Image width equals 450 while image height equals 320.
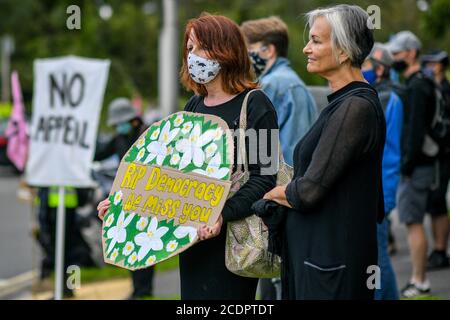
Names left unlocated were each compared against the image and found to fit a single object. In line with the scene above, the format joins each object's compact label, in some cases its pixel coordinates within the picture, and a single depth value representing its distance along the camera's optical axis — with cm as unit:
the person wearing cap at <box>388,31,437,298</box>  721
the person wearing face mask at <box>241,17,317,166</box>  569
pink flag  906
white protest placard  814
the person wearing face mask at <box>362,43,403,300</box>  582
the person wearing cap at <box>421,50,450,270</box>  806
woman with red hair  389
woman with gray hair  346
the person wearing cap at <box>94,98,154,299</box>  813
